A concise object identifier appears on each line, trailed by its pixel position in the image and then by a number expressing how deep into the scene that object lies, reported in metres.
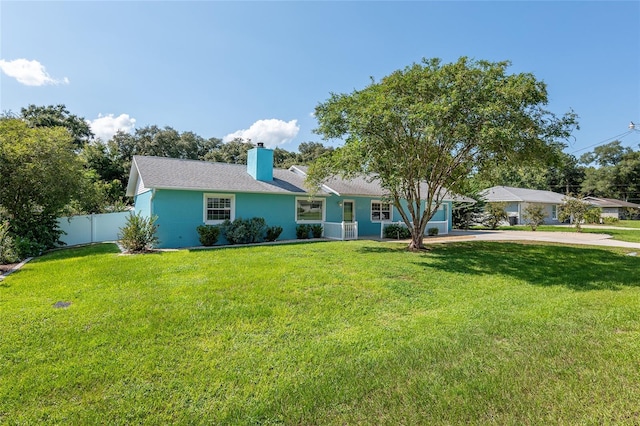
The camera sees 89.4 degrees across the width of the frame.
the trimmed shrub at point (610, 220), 32.88
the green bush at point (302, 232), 15.95
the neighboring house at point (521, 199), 33.34
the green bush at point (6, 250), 9.52
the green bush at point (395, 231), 17.38
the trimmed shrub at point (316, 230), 16.42
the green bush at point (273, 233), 14.90
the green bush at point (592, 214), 26.64
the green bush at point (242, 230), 13.73
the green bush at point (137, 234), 10.95
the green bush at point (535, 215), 23.78
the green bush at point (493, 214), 26.34
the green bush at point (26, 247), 10.66
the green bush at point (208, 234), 13.10
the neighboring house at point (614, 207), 43.44
